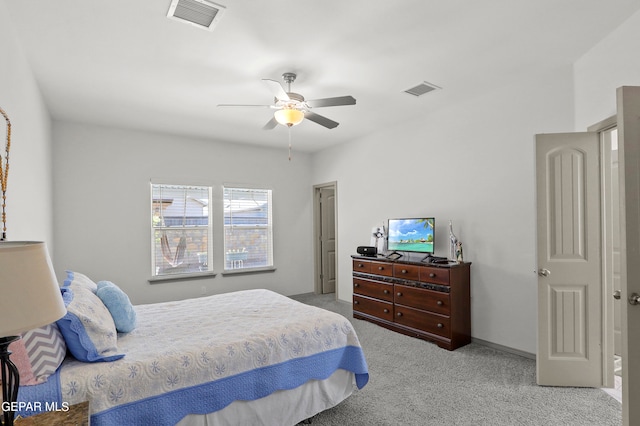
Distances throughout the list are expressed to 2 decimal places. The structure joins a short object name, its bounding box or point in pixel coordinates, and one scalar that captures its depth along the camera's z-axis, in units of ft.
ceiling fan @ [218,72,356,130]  9.55
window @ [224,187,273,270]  18.98
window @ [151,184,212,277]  17.02
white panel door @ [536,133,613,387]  9.20
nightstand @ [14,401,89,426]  3.94
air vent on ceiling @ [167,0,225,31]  7.19
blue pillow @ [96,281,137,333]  7.75
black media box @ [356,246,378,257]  16.15
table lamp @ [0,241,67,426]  3.00
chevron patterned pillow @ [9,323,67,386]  5.21
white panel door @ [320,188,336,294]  22.04
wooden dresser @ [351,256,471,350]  12.28
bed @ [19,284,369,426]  5.80
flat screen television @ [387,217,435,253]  13.85
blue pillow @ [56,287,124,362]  6.16
